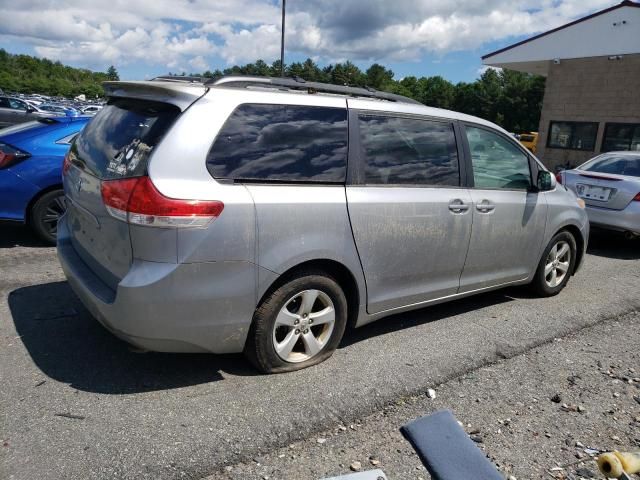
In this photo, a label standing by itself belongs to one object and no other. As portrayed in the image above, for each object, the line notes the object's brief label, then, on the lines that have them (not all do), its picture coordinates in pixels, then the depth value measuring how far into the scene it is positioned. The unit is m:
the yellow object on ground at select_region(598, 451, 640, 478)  1.73
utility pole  20.17
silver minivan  2.82
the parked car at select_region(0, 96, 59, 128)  17.41
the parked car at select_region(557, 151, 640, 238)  7.18
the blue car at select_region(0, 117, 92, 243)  5.43
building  18.83
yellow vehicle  34.91
